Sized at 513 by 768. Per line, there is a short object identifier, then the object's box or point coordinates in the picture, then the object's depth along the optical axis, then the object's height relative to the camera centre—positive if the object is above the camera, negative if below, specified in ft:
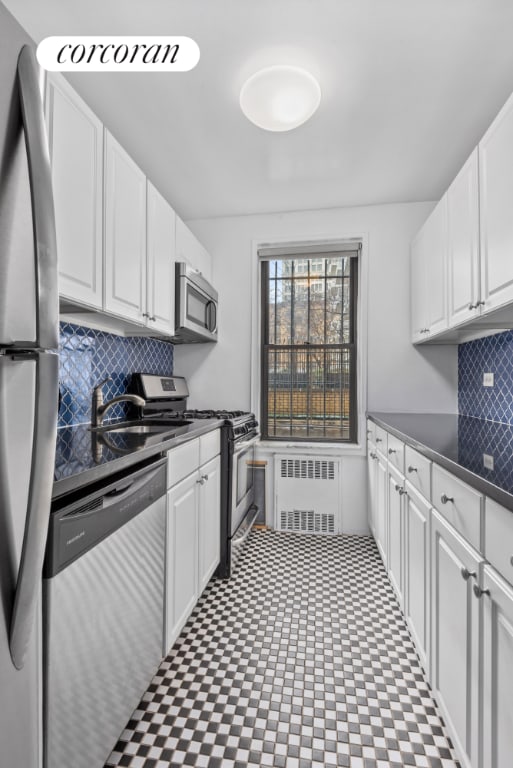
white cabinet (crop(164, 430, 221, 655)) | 4.98 -2.09
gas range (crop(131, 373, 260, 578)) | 7.43 -1.20
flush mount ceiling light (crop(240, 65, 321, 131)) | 5.32 +4.24
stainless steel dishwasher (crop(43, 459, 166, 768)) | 2.76 -1.96
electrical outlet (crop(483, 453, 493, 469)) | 3.53 -0.68
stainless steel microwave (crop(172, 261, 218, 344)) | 7.77 +1.86
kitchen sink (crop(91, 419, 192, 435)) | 6.08 -0.66
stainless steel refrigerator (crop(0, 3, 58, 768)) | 2.10 +0.17
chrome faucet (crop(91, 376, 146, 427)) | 6.14 -0.31
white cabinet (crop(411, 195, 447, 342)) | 7.09 +2.38
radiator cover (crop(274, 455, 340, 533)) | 9.78 -2.68
